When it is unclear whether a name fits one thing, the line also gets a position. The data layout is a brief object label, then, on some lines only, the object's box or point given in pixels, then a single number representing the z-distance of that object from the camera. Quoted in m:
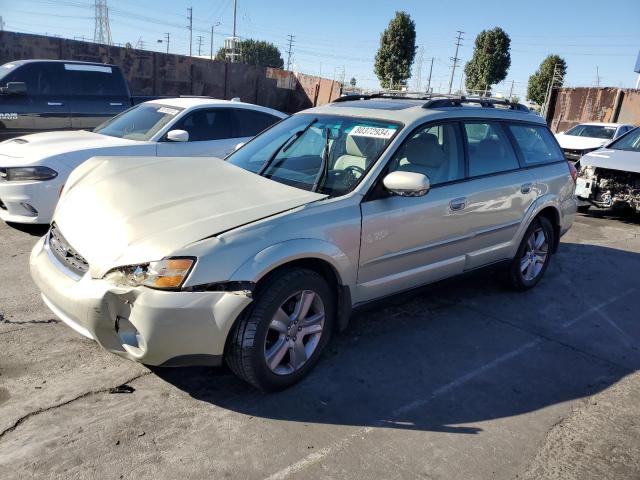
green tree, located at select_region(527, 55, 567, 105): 44.00
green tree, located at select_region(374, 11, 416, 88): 43.50
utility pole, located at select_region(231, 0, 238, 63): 52.92
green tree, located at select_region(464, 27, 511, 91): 44.41
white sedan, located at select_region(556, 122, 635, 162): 13.01
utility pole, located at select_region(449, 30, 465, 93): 70.28
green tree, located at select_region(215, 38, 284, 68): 100.74
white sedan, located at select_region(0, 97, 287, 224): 5.43
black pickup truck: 8.35
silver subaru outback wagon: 2.71
